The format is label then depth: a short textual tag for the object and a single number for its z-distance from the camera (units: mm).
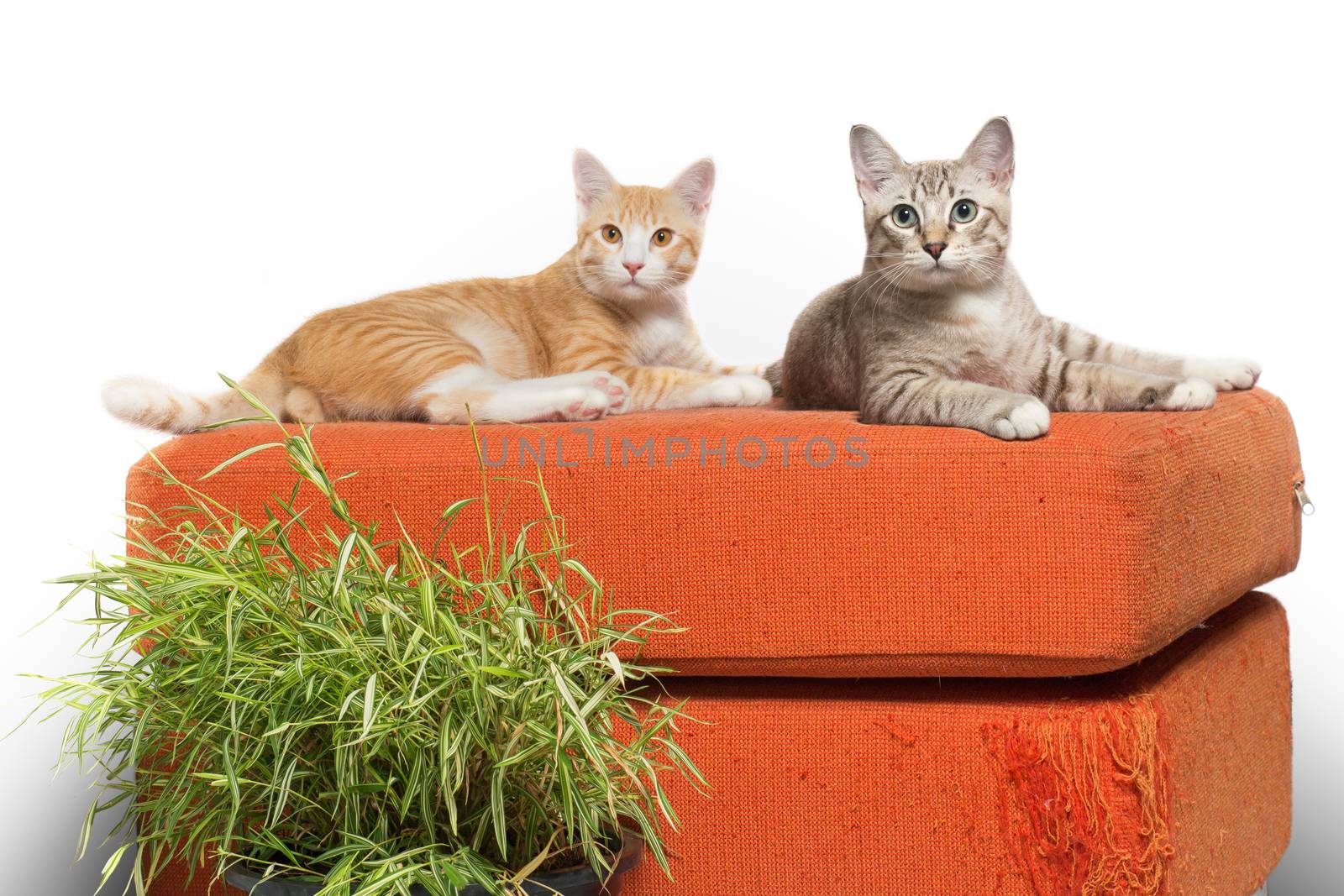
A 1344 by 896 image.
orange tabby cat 1970
